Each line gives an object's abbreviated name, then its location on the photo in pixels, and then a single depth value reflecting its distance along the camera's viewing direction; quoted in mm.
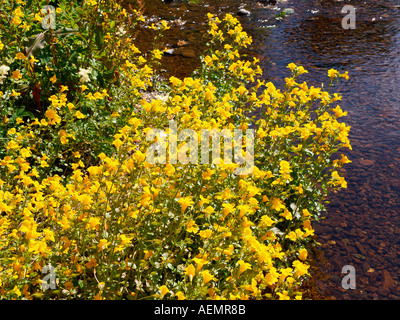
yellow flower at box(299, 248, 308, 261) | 2288
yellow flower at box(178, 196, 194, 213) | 2084
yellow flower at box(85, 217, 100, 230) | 1969
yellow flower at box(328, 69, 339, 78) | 3381
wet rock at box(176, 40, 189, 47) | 7248
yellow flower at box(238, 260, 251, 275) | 1914
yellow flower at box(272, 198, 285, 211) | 2508
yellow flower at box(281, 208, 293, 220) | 2559
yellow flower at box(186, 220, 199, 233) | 2143
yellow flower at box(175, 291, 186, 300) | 1713
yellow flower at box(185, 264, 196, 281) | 1771
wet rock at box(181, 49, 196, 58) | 6773
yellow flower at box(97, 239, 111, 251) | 1943
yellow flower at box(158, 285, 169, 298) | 1747
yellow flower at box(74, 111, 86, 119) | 2781
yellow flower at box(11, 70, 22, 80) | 2922
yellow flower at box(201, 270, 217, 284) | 1798
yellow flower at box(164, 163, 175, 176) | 2195
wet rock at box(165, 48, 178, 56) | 6836
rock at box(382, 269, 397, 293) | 3064
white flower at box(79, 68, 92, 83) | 3089
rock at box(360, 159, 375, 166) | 4410
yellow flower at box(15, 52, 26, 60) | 3081
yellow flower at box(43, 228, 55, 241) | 1958
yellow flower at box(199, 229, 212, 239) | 1991
